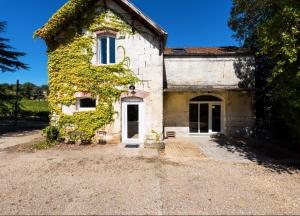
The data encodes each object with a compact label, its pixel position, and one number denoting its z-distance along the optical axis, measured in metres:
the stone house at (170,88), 9.00
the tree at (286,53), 5.80
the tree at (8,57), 14.27
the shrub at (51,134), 8.99
